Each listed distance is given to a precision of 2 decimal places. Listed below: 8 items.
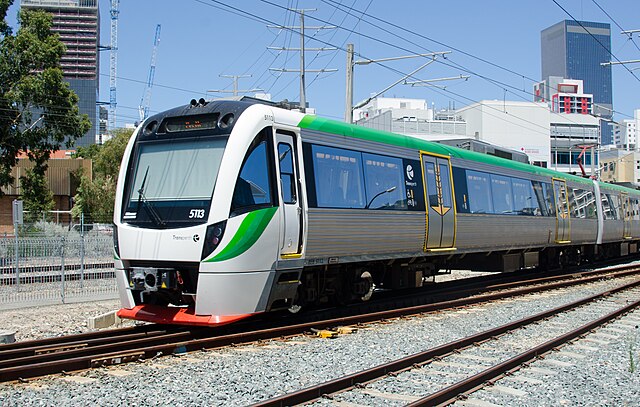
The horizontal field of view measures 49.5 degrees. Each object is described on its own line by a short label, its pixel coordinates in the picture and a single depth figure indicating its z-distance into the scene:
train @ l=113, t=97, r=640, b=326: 9.25
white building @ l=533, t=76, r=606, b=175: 111.50
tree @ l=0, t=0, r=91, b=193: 29.91
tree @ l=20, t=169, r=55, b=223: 30.98
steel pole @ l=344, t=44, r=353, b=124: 23.12
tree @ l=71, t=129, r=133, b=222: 47.47
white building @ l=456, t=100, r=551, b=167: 100.69
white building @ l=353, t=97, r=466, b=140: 93.19
